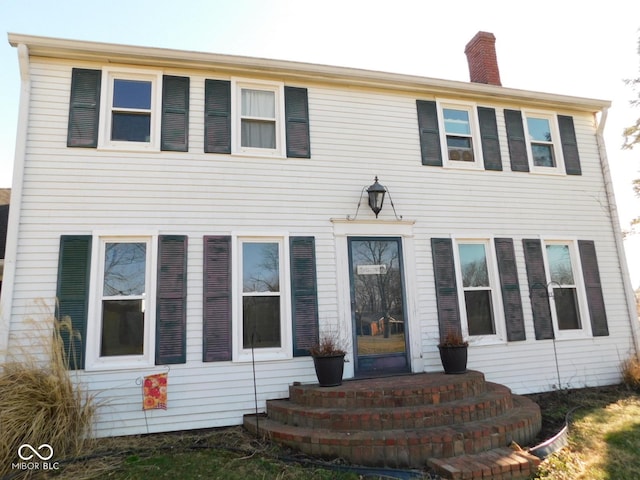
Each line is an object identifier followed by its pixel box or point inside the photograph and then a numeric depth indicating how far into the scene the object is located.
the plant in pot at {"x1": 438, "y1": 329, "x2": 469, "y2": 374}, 5.74
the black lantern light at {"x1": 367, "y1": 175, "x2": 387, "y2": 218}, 6.17
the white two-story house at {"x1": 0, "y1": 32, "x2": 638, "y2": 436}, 5.20
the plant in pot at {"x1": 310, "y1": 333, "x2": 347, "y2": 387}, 5.18
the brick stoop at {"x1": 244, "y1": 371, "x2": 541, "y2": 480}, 3.94
